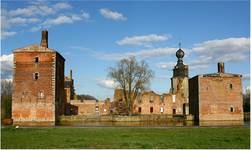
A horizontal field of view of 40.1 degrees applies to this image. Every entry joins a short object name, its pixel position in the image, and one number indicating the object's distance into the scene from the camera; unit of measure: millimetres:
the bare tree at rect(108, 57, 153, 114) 45719
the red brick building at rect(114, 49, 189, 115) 57750
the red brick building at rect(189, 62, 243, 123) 37562
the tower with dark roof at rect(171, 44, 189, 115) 63088
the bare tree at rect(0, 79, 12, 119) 33450
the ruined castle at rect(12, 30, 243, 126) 34781
